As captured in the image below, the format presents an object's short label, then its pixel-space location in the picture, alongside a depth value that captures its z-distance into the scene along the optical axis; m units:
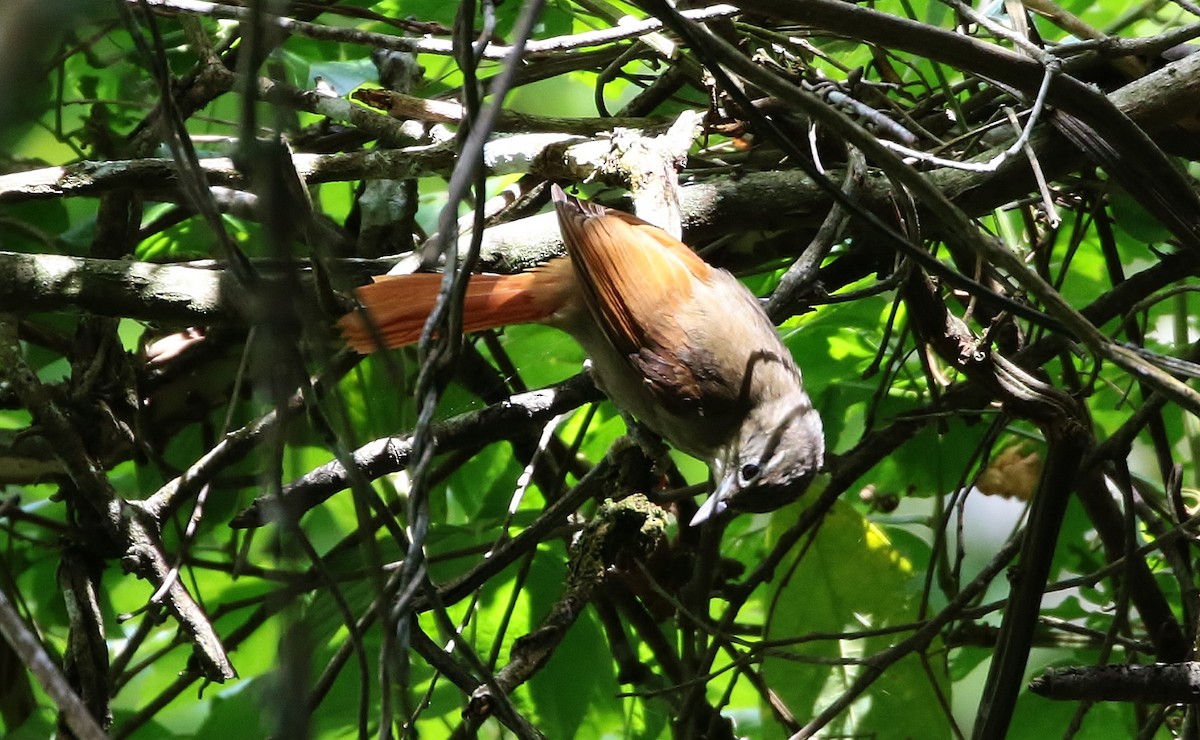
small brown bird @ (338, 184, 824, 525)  5.71
